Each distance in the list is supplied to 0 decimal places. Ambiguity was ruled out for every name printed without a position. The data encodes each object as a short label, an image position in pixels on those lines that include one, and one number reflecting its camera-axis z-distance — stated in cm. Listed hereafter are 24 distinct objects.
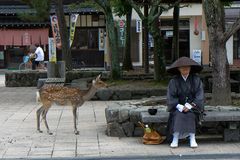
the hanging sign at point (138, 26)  3432
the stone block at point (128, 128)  978
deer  1016
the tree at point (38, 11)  2266
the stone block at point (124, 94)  1581
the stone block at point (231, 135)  927
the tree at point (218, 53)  1066
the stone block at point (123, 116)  968
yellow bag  905
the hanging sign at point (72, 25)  2694
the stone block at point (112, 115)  974
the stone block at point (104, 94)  1597
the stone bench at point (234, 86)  1639
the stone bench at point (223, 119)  890
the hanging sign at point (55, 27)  2480
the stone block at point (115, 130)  984
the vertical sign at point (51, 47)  3208
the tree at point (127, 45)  2410
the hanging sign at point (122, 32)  3342
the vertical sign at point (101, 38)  3378
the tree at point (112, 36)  1764
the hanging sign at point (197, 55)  3301
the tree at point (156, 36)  1555
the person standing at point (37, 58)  2797
